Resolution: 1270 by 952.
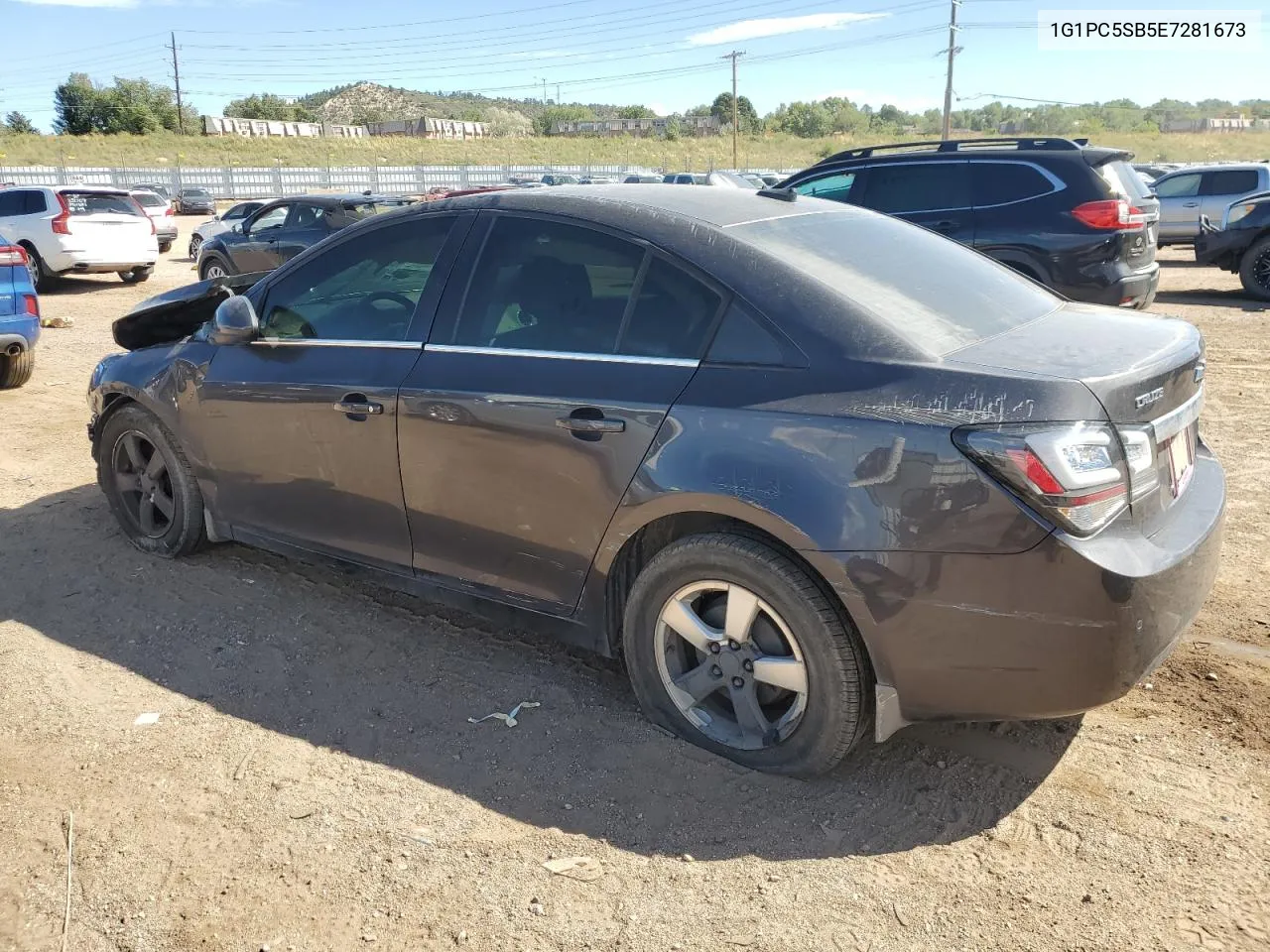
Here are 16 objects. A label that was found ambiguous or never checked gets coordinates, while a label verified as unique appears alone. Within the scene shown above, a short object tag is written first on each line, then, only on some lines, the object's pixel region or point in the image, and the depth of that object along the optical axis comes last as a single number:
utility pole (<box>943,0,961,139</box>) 54.66
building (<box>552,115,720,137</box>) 100.94
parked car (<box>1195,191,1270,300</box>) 12.57
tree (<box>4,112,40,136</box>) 88.94
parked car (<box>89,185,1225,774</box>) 2.57
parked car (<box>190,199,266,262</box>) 20.12
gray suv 17.88
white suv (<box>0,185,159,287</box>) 16.44
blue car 8.31
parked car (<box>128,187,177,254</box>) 24.91
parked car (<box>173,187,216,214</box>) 40.47
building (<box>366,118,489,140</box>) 113.75
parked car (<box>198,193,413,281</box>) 15.83
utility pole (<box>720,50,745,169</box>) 64.44
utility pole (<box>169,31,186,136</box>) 87.88
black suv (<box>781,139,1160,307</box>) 8.52
